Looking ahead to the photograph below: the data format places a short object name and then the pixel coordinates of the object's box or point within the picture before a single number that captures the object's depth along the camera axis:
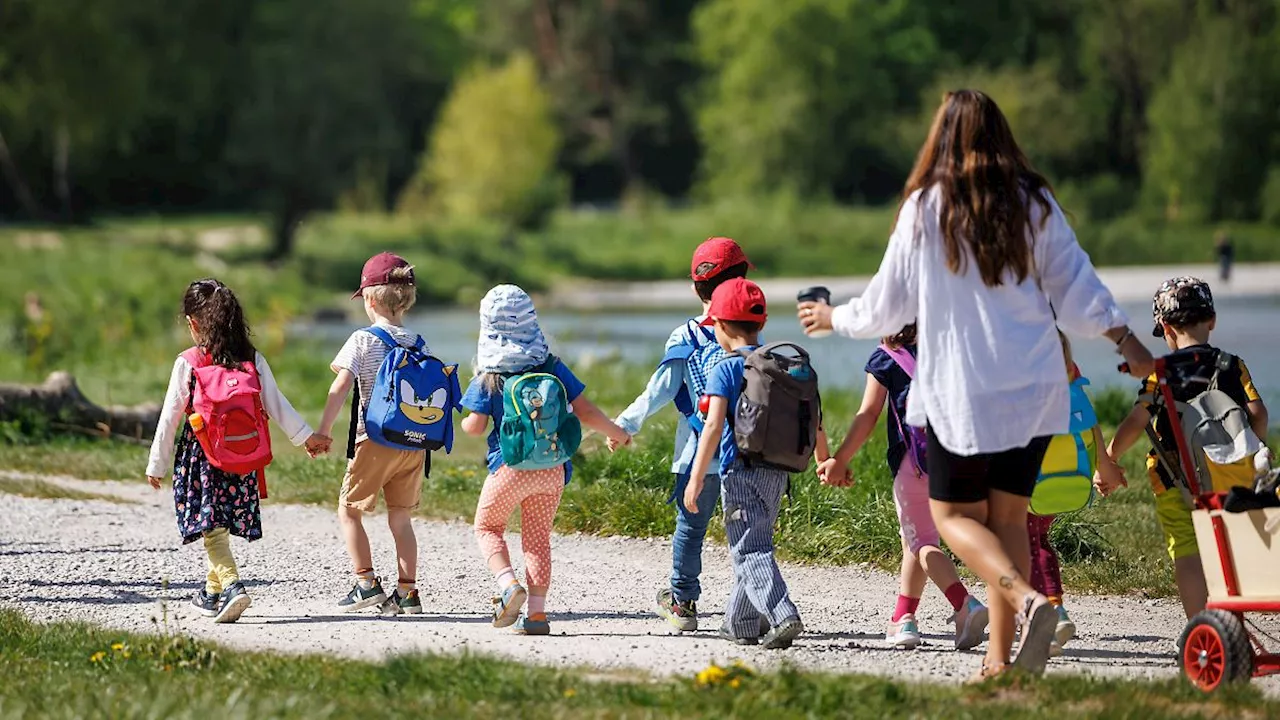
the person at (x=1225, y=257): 80.81
